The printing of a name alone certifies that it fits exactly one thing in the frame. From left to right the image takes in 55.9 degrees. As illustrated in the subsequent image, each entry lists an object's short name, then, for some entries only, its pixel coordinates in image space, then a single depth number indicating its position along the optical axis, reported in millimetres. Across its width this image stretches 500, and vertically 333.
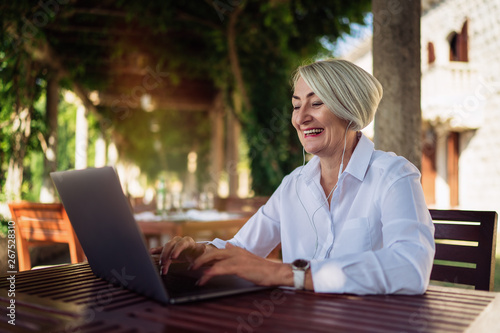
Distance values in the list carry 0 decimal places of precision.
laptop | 928
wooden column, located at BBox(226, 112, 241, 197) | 9546
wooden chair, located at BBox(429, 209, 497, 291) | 1456
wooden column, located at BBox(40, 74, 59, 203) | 6758
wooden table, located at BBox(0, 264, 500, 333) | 799
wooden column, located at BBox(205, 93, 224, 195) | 11344
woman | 1082
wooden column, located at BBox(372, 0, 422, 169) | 2588
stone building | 10180
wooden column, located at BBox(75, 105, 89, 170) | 9930
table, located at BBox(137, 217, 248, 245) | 3328
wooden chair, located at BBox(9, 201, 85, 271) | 2420
